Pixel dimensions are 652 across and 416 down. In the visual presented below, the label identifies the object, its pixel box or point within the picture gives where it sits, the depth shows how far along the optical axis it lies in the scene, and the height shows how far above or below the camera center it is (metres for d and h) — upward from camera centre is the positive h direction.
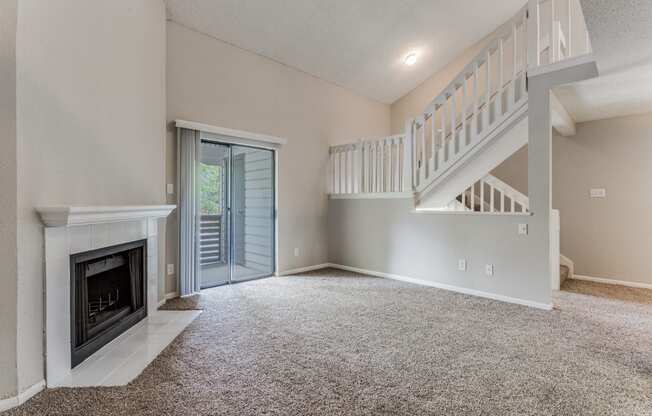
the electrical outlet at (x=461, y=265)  4.02 -0.69
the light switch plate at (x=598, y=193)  4.76 +0.19
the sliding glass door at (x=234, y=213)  4.29 -0.08
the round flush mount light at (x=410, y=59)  5.57 +2.50
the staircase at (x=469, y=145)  3.64 +0.81
